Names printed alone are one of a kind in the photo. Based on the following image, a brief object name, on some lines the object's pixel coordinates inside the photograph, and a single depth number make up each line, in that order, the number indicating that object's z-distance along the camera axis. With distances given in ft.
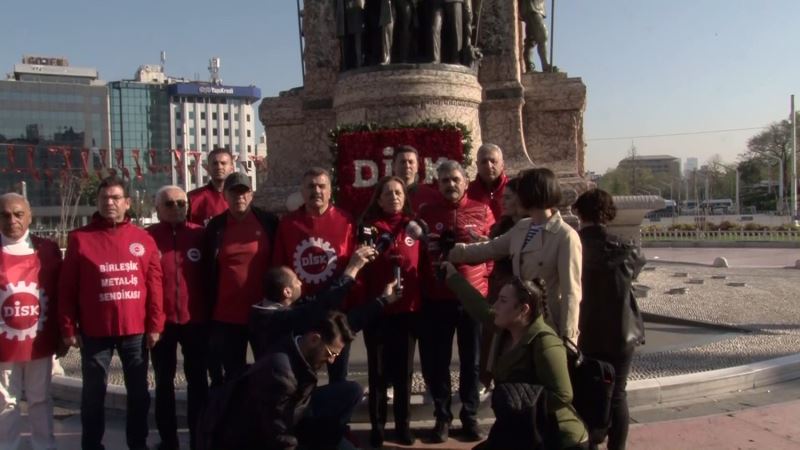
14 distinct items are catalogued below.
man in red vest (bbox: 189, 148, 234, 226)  19.02
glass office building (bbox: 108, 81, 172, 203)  364.99
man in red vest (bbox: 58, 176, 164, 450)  15.38
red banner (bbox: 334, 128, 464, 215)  27.20
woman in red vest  16.34
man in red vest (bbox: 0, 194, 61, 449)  15.48
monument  30.86
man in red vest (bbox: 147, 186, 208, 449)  16.39
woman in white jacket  13.20
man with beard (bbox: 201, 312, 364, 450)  11.64
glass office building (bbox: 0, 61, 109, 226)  296.10
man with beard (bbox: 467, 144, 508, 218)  17.88
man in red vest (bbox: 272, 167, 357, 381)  15.97
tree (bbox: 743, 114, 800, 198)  210.79
